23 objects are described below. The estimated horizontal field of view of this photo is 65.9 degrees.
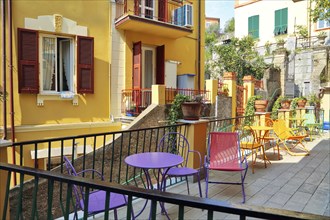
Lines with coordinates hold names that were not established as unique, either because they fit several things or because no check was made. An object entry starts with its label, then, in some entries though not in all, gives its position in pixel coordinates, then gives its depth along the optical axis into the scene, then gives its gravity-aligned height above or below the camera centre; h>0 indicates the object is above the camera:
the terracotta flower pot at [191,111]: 4.38 -0.20
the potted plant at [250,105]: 10.28 -0.20
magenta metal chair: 3.81 -0.78
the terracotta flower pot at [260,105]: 7.50 -0.15
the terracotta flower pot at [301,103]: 9.78 -0.10
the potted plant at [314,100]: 11.66 +0.02
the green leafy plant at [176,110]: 7.65 -0.32
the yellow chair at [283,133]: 5.96 -0.79
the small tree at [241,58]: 13.63 +2.26
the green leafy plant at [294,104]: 10.12 -0.14
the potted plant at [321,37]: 13.63 +3.42
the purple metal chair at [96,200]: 2.15 -0.92
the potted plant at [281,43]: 14.36 +3.23
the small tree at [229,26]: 28.74 +8.59
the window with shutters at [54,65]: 7.02 +1.00
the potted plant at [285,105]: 8.84 -0.16
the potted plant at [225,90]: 10.23 +0.40
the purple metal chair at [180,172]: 3.06 -0.89
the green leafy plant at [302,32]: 15.27 +4.16
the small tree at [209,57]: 15.53 +2.88
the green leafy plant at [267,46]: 16.35 +3.52
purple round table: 2.54 -0.66
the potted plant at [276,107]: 9.89 -0.28
